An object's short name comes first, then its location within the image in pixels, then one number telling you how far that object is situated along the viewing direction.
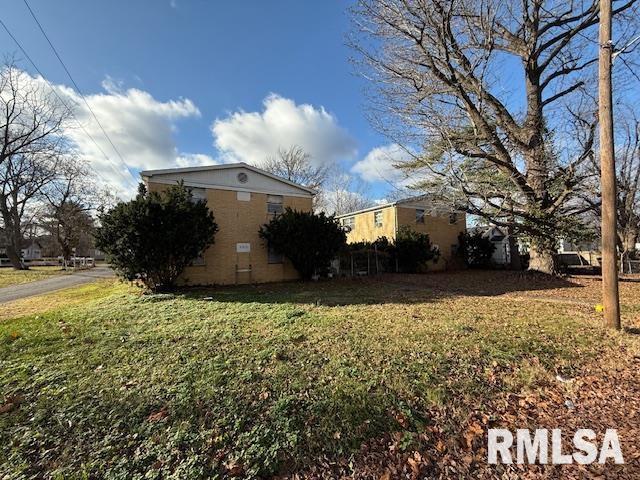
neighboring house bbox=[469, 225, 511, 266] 22.14
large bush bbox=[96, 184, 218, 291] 9.64
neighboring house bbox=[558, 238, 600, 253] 12.83
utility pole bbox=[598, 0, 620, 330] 5.06
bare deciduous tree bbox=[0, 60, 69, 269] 23.84
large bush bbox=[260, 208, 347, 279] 13.29
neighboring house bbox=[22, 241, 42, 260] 62.50
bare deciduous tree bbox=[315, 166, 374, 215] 37.69
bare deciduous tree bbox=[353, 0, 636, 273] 9.70
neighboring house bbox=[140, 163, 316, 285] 12.73
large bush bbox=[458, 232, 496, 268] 21.14
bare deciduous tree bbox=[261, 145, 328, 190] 32.91
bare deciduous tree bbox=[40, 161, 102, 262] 31.66
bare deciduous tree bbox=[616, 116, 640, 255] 16.33
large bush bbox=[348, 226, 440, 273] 18.05
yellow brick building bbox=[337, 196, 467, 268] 19.55
